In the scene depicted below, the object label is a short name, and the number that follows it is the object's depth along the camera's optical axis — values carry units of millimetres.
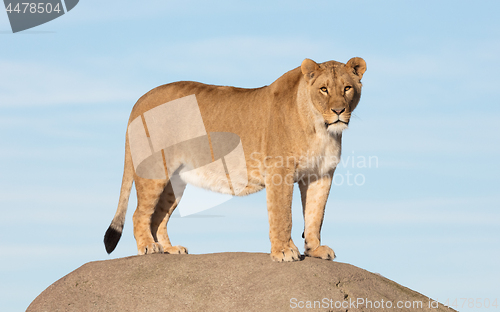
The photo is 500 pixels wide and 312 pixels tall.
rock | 14711
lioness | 15531
